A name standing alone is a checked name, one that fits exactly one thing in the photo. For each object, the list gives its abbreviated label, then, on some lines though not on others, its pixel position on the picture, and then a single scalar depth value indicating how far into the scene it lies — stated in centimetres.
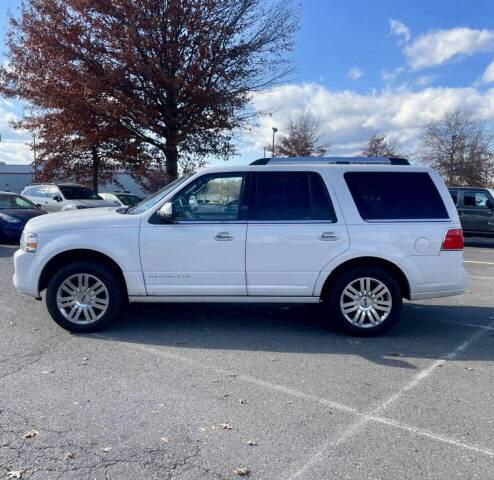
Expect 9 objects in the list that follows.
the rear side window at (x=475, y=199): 1440
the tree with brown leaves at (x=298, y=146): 3216
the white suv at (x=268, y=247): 503
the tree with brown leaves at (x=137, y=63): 1441
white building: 4631
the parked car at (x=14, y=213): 1188
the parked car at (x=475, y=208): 1425
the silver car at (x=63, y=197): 1633
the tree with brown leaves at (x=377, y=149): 3481
